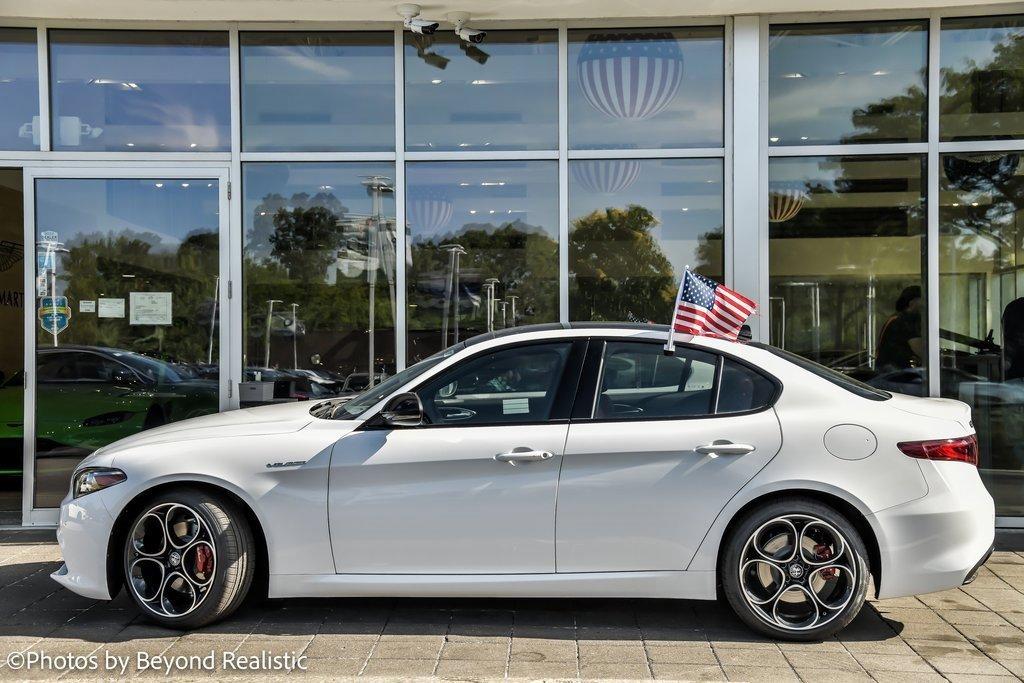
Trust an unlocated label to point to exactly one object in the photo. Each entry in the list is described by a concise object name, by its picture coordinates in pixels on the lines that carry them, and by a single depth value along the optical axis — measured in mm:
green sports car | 7621
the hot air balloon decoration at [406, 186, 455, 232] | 7867
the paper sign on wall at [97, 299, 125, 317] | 7785
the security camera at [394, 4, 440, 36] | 7363
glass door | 7633
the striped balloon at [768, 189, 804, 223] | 7672
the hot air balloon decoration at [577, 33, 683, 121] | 7848
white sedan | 4578
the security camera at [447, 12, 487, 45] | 7527
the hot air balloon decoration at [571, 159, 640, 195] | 7840
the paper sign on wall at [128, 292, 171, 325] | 7785
